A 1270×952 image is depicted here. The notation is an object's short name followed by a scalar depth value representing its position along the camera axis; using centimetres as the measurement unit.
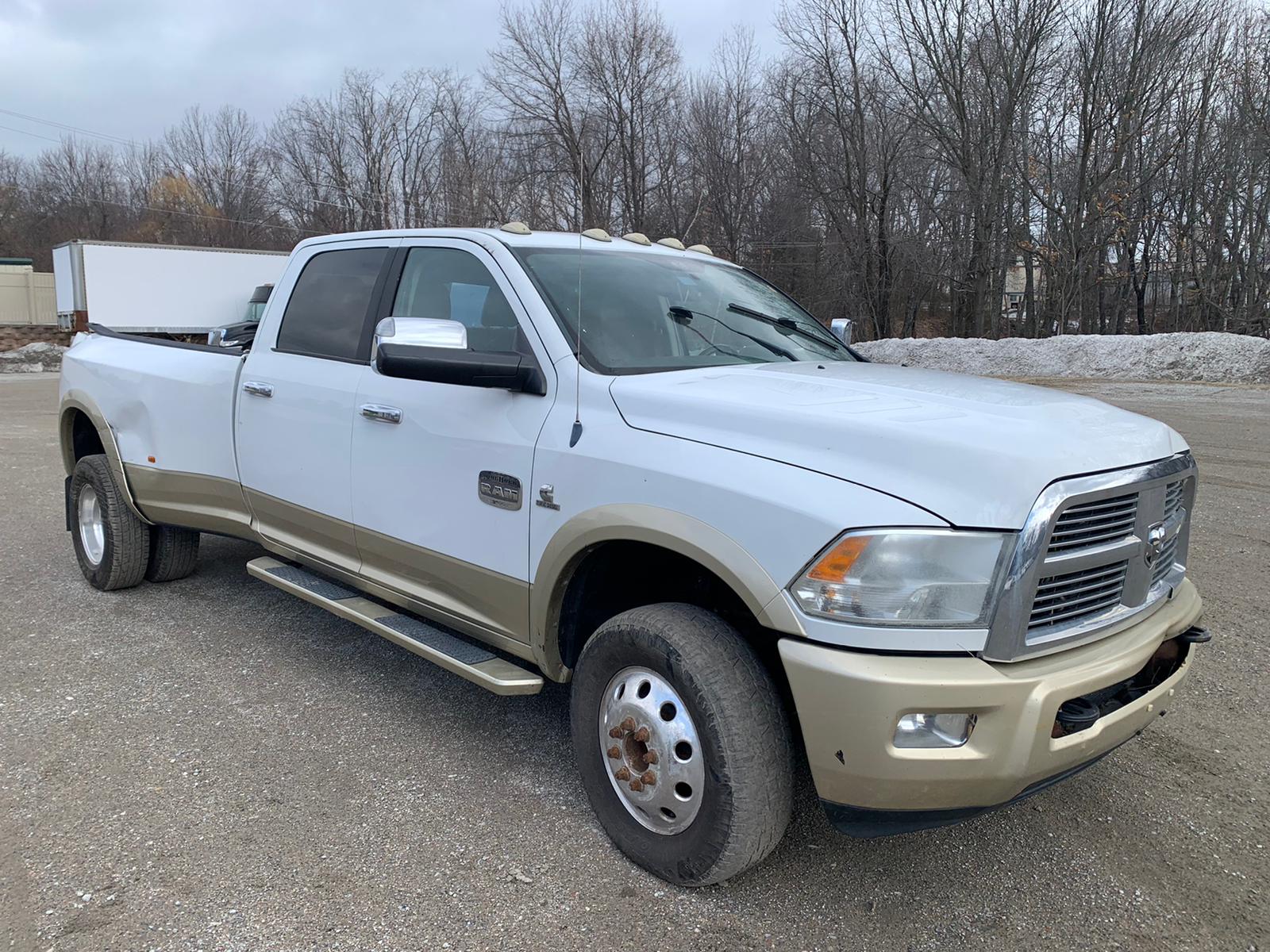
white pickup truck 222
